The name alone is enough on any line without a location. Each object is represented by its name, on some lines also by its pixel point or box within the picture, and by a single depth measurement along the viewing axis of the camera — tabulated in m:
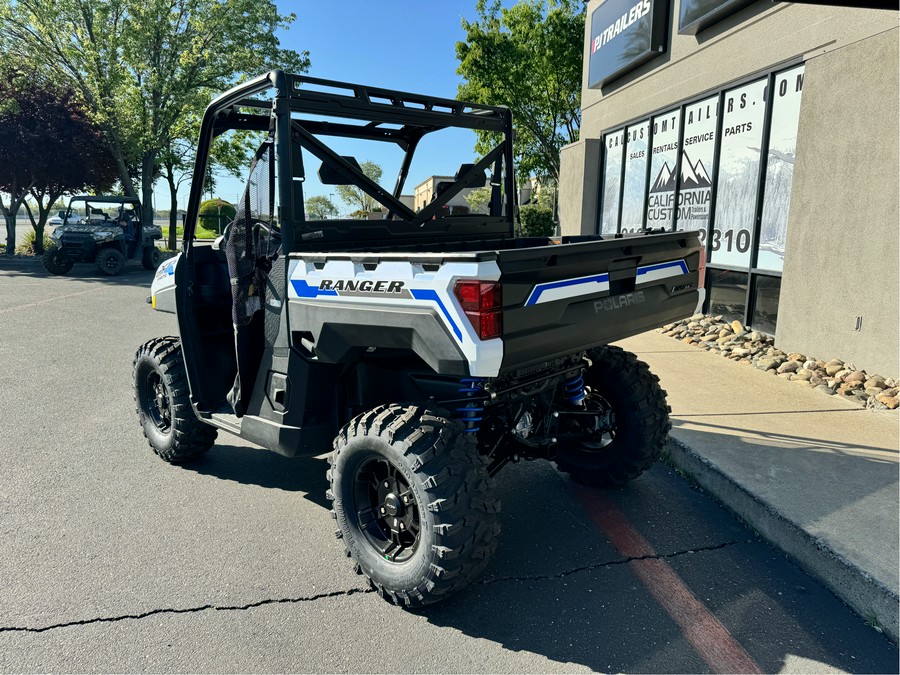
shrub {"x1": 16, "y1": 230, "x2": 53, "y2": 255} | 24.45
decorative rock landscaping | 5.75
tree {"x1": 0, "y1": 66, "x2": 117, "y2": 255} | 21.12
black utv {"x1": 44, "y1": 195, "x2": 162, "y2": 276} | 17.14
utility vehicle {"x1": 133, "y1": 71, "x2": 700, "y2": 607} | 2.65
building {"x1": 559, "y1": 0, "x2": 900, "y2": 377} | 6.11
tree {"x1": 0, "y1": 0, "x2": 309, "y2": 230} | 22.59
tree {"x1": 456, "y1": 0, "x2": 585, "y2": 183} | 23.02
